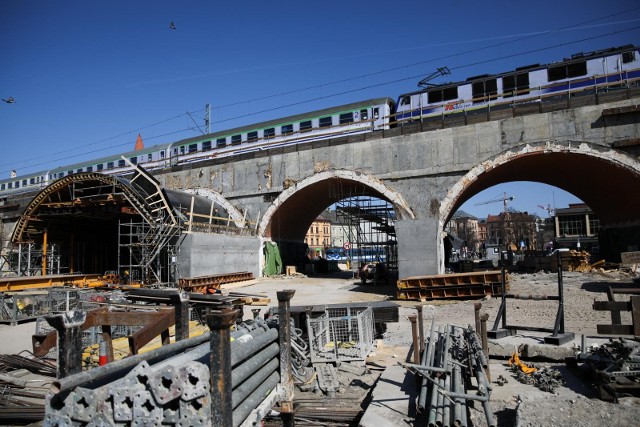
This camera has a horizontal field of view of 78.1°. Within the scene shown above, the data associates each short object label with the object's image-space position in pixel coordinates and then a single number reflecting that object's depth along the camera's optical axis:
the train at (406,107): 19.39
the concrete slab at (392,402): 4.72
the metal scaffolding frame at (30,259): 24.19
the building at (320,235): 73.14
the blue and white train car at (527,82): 18.94
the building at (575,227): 45.72
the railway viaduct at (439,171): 16.06
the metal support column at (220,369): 2.73
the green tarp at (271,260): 24.34
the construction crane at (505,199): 90.94
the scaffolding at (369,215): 22.66
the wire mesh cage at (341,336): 7.36
